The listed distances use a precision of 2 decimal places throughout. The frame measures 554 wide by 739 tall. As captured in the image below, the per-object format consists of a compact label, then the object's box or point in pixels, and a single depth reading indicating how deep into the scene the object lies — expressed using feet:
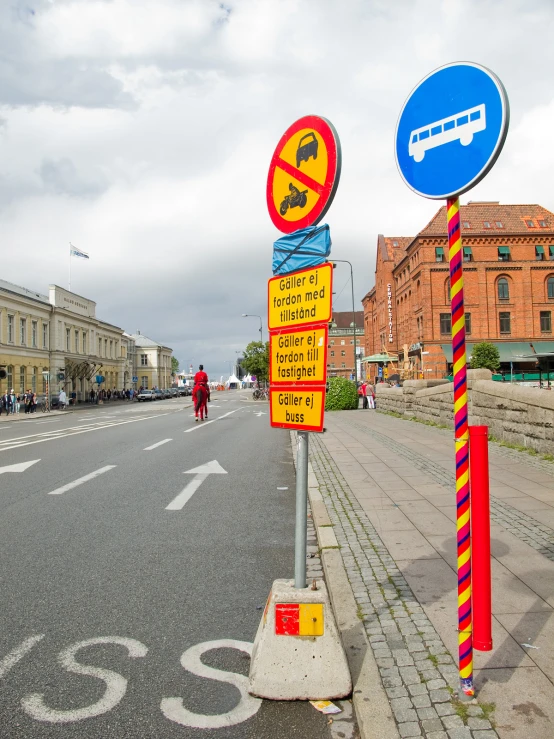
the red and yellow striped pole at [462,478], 8.80
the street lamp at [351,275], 127.24
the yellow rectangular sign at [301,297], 10.15
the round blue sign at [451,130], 8.61
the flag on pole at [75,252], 215.51
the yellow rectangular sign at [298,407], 10.34
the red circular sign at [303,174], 10.34
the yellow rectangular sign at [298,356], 10.21
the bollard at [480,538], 8.64
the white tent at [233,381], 440.62
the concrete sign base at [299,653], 9.48
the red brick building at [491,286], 173.47
